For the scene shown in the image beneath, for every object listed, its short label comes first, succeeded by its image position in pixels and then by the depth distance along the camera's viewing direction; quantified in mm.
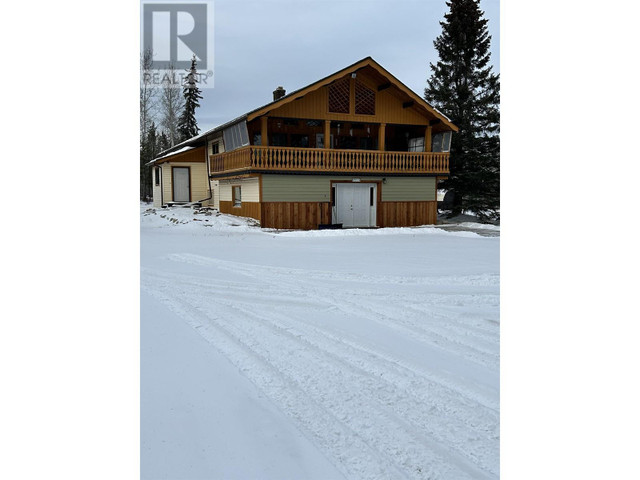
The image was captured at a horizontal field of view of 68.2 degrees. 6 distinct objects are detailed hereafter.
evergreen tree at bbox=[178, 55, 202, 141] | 47938
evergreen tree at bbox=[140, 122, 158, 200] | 44000
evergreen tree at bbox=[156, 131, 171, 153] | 51312
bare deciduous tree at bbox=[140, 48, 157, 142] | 32969
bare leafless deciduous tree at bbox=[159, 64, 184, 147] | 37500
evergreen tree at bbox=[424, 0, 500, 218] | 25219
